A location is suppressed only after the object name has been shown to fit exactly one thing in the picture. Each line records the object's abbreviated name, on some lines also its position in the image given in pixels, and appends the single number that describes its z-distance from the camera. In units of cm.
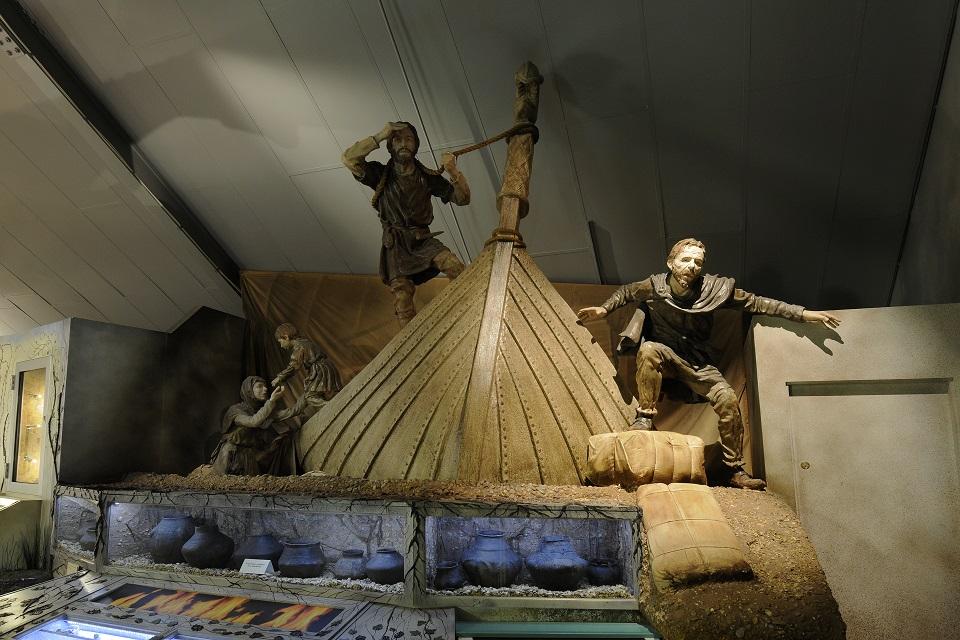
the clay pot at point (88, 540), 303
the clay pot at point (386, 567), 239
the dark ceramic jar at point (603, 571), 234
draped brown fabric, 454
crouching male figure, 294
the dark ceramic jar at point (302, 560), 252
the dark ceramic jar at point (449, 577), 233
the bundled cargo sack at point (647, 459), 252
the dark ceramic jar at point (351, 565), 248
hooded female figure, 334
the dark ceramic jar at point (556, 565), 232
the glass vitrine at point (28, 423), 371
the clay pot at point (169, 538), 278
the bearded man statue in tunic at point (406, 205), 363
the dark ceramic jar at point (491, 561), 234
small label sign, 252
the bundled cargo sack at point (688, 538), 213
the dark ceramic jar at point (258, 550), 265
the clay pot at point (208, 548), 272
